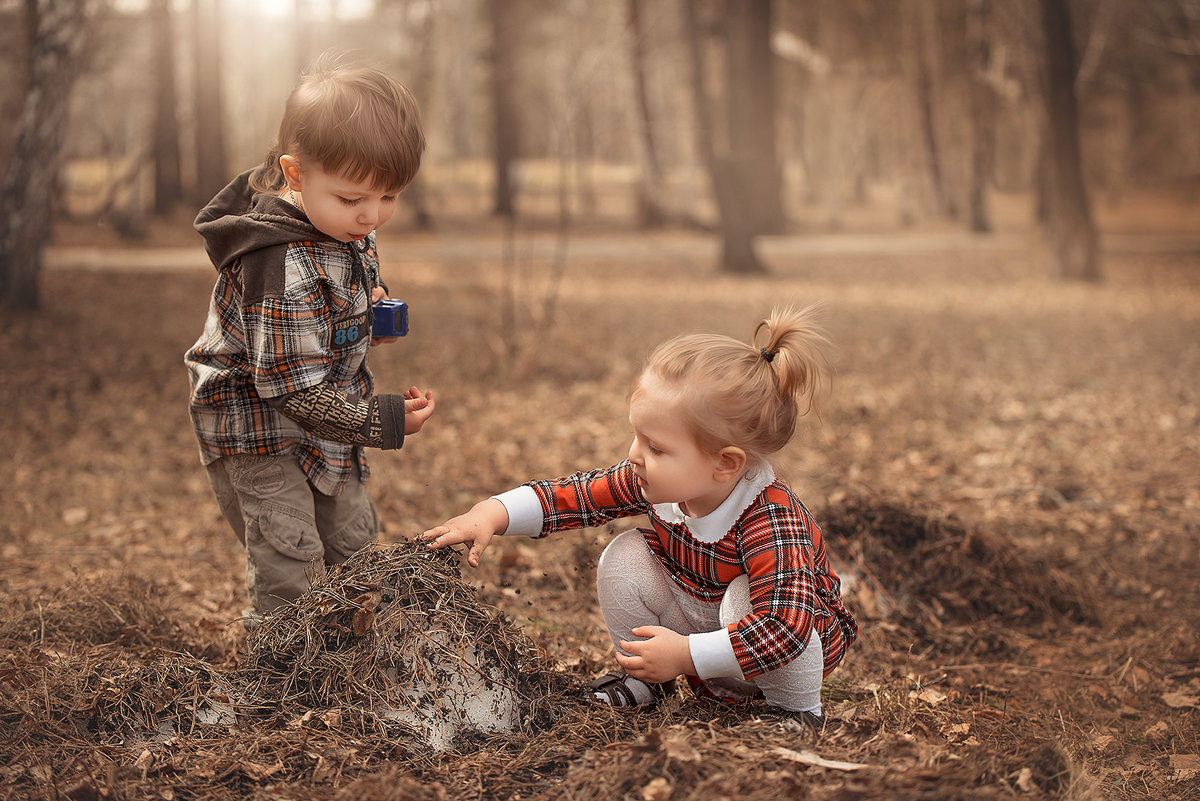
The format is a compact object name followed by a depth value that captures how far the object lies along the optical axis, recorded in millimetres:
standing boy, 2600
